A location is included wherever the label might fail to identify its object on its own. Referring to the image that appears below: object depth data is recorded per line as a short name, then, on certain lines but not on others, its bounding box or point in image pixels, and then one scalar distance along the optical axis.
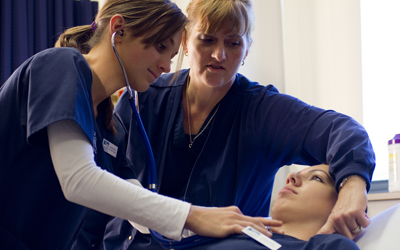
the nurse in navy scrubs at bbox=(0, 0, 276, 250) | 0.93
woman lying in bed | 1.26
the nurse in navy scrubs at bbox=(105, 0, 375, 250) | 1.58
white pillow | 1.18
